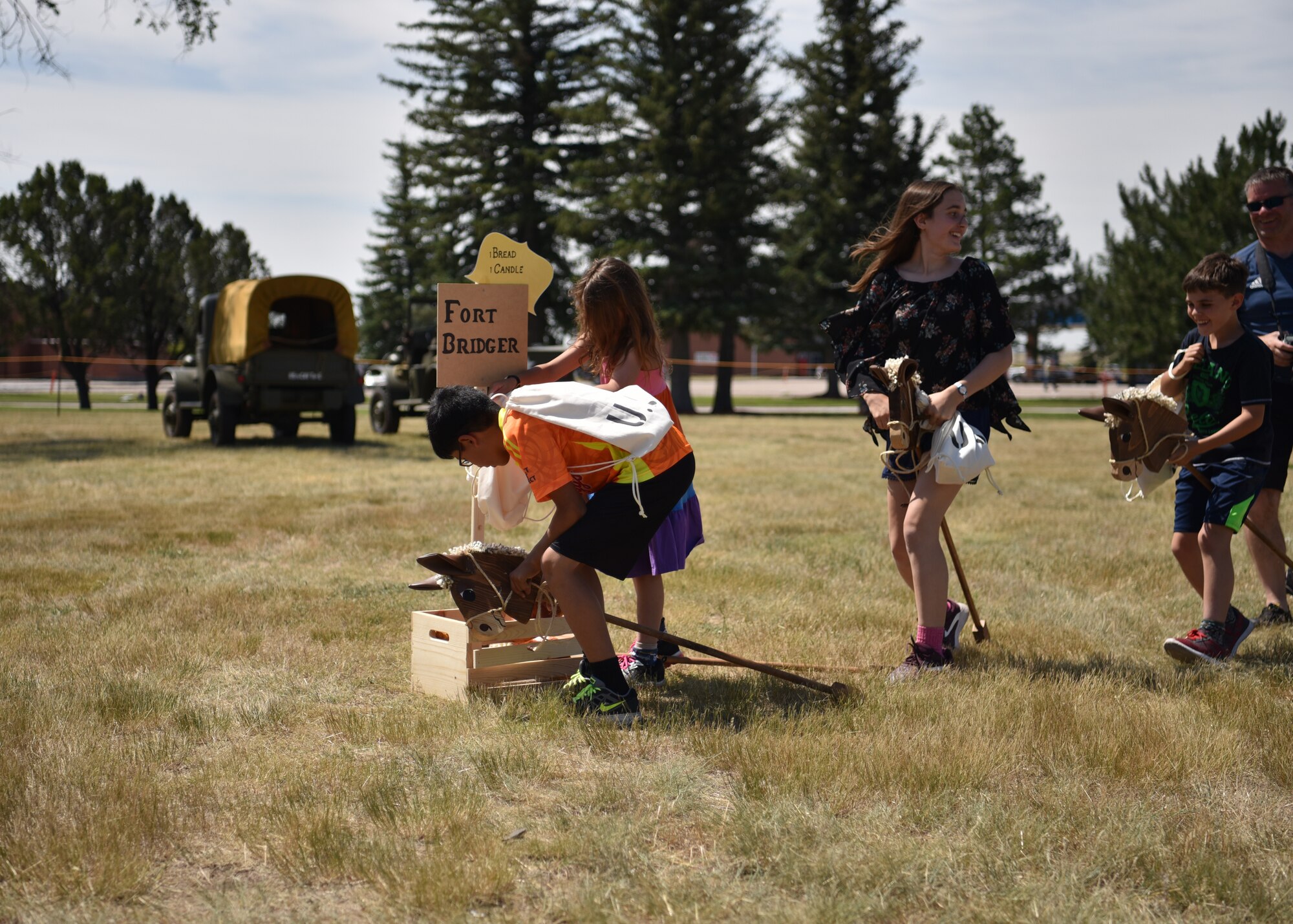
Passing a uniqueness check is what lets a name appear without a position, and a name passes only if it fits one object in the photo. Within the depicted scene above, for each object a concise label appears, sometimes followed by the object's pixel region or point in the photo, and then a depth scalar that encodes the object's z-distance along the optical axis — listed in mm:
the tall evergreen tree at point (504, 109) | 34812
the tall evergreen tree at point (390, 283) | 52125
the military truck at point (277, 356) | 16828
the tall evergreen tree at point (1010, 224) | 59469
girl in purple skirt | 4336
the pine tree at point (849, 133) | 36281
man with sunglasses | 5258
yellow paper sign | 4906
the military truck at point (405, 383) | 20516
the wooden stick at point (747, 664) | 4277
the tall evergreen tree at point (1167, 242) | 34219
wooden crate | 4410
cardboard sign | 4629
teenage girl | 4719
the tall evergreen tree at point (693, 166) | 33125
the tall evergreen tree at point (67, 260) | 32781
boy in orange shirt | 3914
